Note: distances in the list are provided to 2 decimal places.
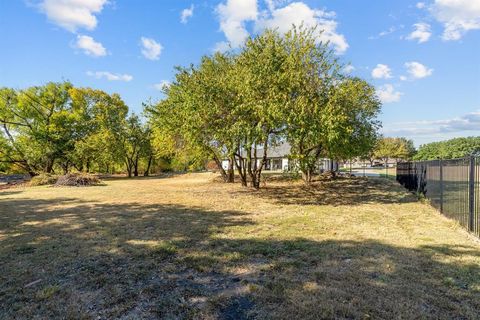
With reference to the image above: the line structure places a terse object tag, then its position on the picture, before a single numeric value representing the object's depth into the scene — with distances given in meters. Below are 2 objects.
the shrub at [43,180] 19.24
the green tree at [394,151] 66.31
